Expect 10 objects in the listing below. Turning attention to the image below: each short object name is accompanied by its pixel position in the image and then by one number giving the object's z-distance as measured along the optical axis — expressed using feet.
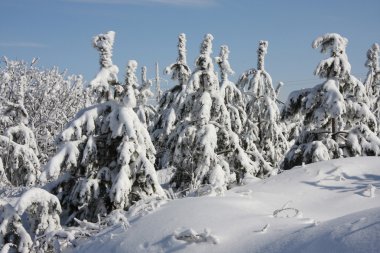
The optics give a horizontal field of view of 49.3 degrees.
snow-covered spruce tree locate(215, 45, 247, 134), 59.26
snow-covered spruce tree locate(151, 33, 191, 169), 58.18
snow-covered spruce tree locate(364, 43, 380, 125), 90.94
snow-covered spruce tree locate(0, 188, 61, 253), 21.98
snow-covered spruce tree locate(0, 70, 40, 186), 59.21
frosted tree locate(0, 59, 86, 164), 90.38
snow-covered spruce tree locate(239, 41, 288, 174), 66.33
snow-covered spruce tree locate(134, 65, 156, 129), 76.56
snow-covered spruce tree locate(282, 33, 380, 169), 40.34
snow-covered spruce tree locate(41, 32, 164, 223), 29.07
